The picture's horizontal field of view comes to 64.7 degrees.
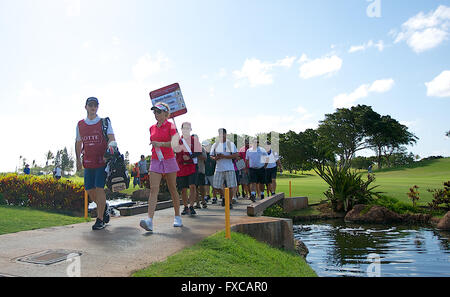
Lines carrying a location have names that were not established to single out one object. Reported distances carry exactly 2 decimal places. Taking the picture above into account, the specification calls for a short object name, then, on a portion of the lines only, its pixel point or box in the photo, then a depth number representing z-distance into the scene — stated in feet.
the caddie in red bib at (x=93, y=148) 19.10
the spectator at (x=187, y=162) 24.95
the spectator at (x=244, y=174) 40.63
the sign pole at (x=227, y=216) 16.90
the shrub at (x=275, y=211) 39.70
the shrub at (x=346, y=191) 44.91
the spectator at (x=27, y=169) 73.84
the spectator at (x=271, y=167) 36.78
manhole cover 12.45
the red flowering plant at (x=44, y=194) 36.63
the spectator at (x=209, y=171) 36.32
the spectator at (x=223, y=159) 28.02
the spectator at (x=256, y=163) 34.73
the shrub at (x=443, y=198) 40.04
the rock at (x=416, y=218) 37.76
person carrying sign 18.88
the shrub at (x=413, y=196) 41.96
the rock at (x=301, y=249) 25.09
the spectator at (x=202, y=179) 30.95
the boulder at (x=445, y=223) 33.48
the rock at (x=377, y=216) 38.86
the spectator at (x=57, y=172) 72.66
